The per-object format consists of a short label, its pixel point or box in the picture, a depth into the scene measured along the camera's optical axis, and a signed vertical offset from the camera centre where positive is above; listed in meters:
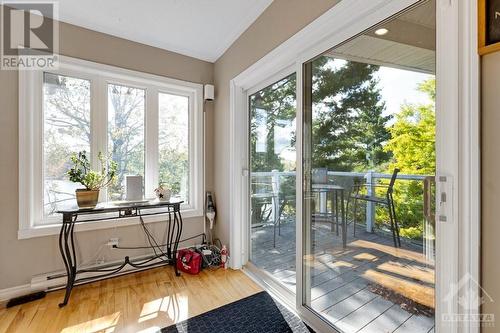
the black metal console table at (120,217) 1.99 -0.71
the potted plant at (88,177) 2.04 -0.09
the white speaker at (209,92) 2.86 +0.96
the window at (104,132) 2.10 +0.39
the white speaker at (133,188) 2.35 -0.22
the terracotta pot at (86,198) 2.03 -0.28
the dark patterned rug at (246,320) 1.61 -1.17
